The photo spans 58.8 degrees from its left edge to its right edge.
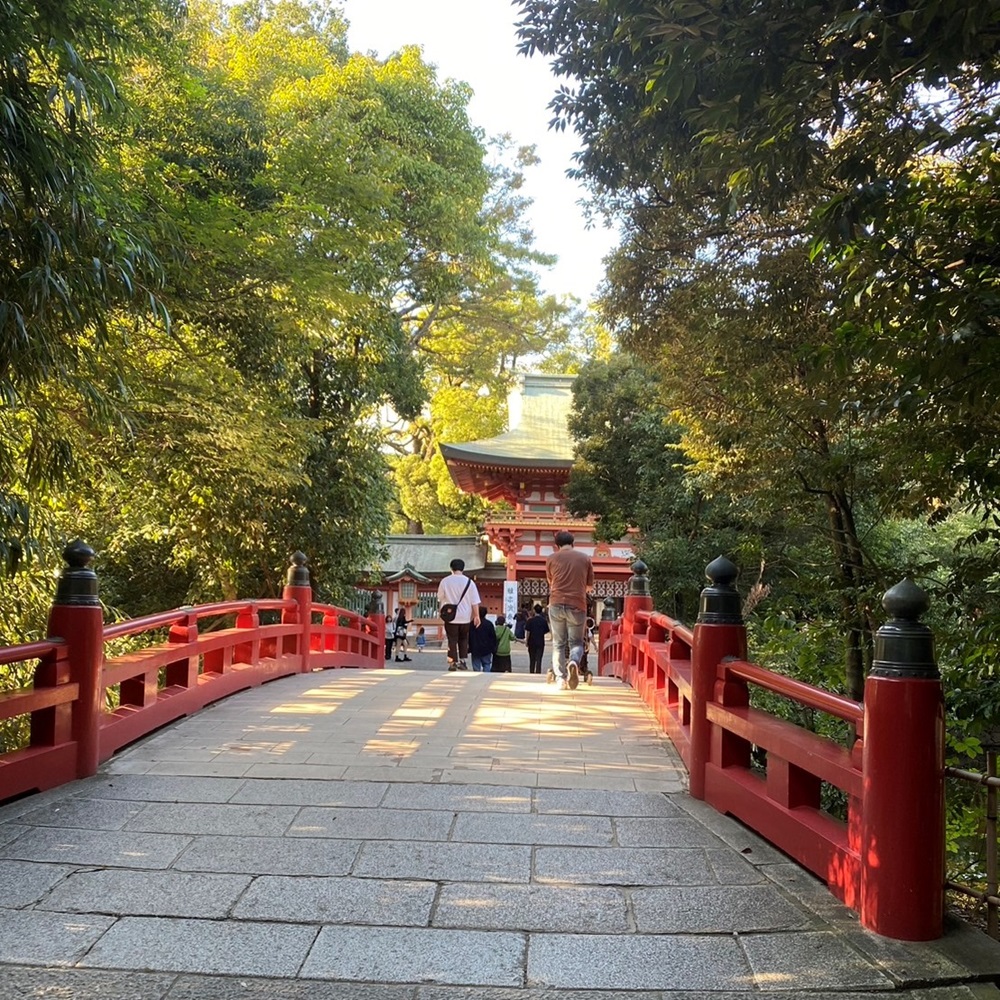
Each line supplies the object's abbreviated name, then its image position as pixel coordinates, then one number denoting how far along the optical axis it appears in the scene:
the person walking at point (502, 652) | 13.83
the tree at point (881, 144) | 3.20
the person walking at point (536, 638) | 14.88
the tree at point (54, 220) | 3.49
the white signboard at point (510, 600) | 22.65
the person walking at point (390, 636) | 22.03
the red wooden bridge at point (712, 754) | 2.52
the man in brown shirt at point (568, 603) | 7.47
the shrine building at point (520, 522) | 23.62
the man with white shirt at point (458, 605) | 10.42
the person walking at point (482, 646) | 12.25
